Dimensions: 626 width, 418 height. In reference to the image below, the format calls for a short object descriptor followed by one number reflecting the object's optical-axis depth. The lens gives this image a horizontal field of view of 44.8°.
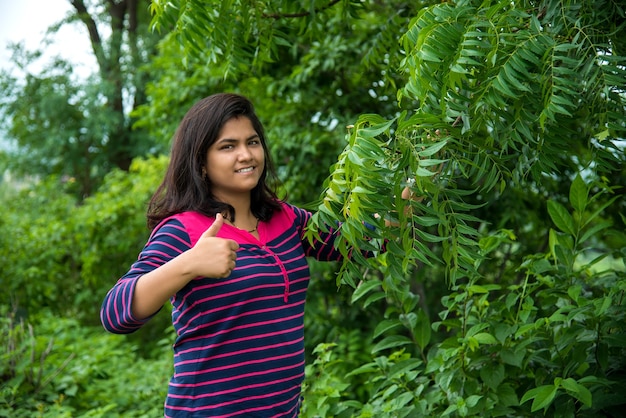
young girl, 1.91
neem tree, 1.73
